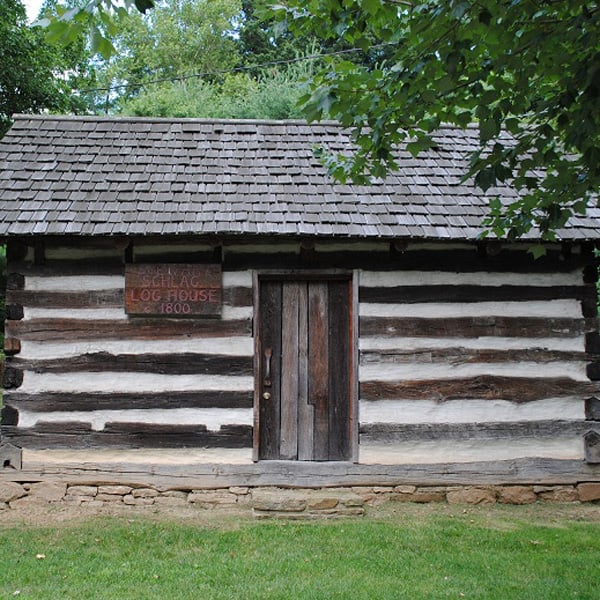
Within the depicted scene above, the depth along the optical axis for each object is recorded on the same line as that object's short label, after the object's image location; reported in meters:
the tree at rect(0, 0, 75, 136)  14.91
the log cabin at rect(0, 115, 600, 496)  6.74
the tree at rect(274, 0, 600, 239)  3.39
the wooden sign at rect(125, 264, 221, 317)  6.76
